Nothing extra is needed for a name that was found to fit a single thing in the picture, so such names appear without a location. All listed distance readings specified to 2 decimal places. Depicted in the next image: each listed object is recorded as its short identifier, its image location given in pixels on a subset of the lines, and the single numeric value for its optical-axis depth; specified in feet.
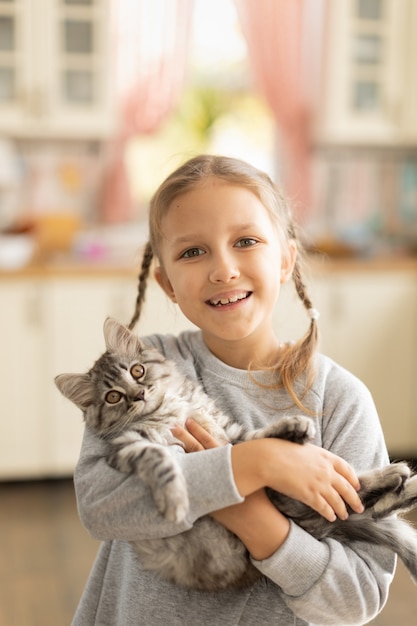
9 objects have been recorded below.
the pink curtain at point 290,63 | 13.15
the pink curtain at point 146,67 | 12.82
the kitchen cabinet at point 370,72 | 12.57
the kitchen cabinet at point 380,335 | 11.57
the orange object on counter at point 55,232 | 12.60
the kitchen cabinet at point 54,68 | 11.48
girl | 3.26
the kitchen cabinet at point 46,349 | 10.94
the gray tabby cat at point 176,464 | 3.22
